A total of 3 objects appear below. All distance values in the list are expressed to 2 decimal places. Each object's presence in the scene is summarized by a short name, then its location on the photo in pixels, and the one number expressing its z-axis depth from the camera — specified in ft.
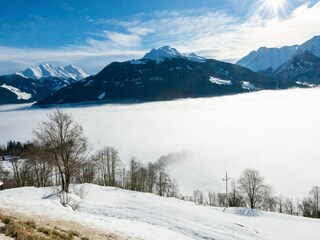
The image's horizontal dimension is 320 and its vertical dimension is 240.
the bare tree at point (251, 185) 334.44
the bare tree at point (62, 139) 187.73
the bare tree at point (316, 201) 369.30
